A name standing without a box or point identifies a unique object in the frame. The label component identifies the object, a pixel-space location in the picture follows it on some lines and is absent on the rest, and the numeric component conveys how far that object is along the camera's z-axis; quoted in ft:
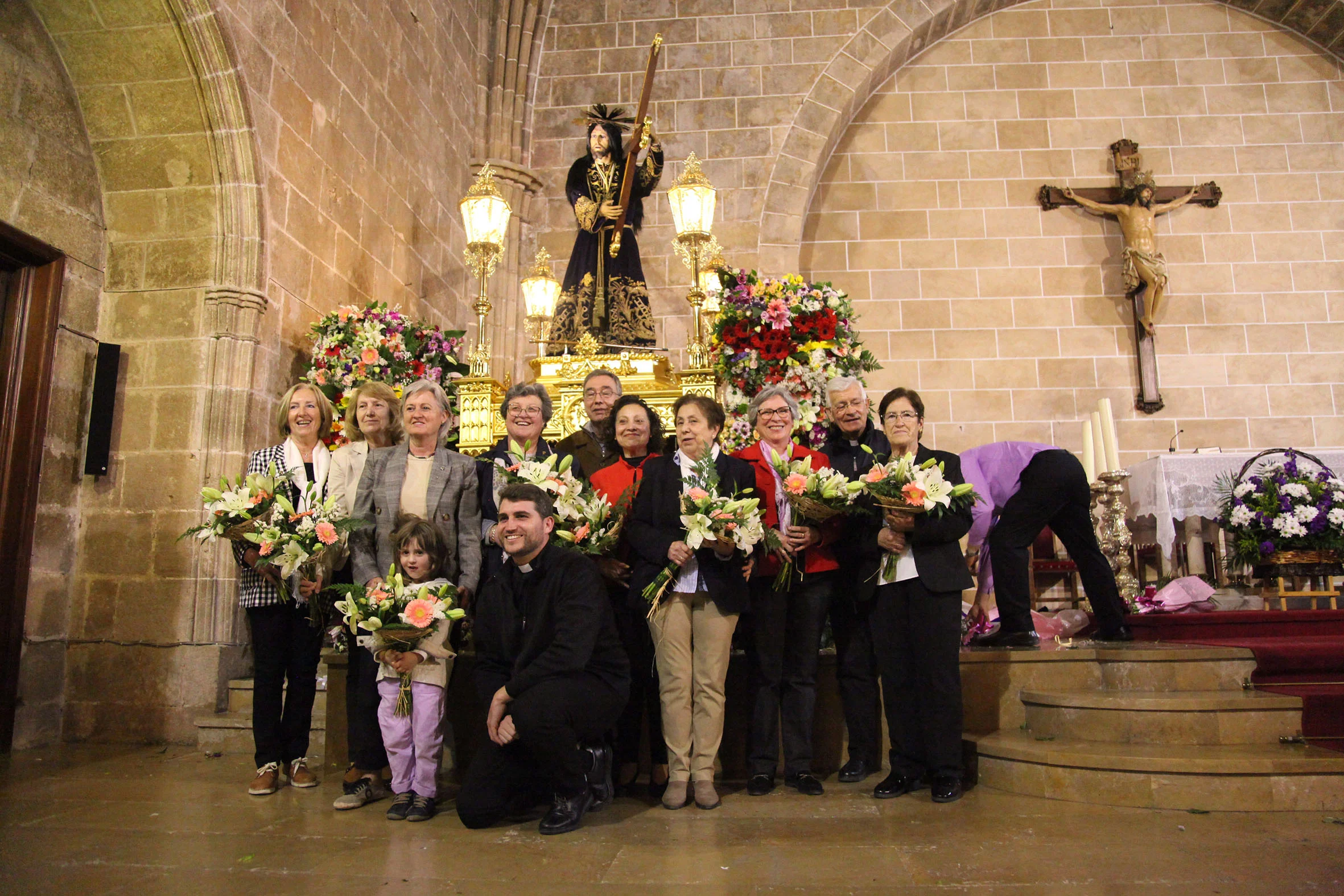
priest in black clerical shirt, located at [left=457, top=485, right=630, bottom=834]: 10.00
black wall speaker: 16.76
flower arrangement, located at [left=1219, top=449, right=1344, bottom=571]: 18.67
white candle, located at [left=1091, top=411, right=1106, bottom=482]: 21.44
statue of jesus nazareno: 21.80
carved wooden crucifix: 29.55
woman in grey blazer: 11.93
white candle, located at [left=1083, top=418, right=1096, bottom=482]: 20.51
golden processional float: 19.47
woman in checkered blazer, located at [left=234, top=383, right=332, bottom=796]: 11.85
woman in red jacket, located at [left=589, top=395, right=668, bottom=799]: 11.75
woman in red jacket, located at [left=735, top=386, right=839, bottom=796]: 11.47
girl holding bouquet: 10.63
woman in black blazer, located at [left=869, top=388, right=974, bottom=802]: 10.94
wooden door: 15.47
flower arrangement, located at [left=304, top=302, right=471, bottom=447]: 18.11
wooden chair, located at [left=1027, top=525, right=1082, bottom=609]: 23.89
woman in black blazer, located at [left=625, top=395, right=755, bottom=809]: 10.93
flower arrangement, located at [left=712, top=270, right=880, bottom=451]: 17.39
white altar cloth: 21.75
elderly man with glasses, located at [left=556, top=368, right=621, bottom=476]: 13.96
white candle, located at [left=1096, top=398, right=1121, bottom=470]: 19.52
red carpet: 11.98
